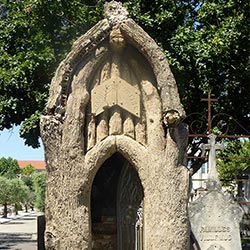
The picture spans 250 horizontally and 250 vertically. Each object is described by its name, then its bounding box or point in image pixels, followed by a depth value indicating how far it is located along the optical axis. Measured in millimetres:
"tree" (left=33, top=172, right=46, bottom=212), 45012
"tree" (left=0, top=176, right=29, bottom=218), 48969
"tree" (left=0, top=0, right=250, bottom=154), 12430
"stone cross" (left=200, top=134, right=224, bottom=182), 10773
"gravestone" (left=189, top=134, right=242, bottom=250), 10062
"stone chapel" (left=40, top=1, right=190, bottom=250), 5562
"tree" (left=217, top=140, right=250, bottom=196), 16203
